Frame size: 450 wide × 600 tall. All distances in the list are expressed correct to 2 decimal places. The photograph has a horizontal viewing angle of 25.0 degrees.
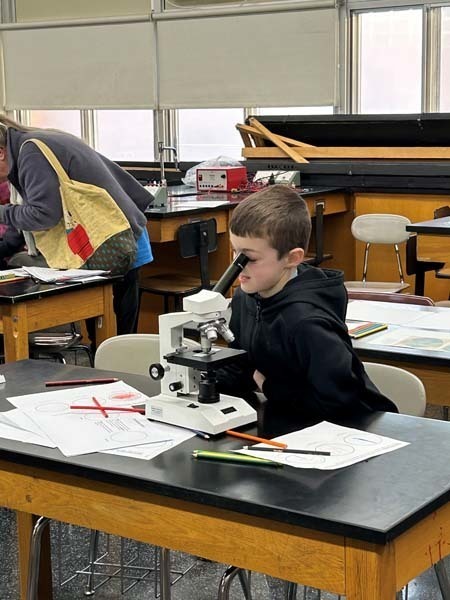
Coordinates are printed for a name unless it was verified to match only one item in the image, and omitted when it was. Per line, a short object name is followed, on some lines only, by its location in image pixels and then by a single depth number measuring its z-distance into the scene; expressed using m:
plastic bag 6.72
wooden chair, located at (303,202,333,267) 6.31
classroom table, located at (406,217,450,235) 4.73
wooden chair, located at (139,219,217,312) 5.38
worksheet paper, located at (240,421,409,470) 1.74
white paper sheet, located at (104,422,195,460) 1.83
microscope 1.92
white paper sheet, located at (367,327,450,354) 2.79
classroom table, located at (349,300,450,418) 2.68
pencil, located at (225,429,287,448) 1.83
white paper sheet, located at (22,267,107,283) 3.79
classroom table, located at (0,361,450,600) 1.51
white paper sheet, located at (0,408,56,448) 1.93
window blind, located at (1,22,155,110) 8.32
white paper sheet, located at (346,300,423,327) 3.17
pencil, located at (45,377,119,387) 2.34
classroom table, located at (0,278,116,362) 3.55
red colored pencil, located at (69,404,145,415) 2.11
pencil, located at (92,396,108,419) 2.09
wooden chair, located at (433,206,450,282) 5.32
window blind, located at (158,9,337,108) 7.44
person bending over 3.98
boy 2.07
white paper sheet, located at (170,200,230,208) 5.64
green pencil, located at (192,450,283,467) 1.74
